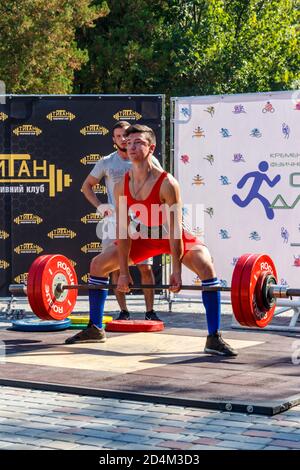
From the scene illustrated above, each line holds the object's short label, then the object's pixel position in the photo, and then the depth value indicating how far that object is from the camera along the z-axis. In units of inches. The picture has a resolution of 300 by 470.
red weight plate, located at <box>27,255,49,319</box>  303.9
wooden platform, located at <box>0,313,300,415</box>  227.6
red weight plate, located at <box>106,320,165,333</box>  345.1
